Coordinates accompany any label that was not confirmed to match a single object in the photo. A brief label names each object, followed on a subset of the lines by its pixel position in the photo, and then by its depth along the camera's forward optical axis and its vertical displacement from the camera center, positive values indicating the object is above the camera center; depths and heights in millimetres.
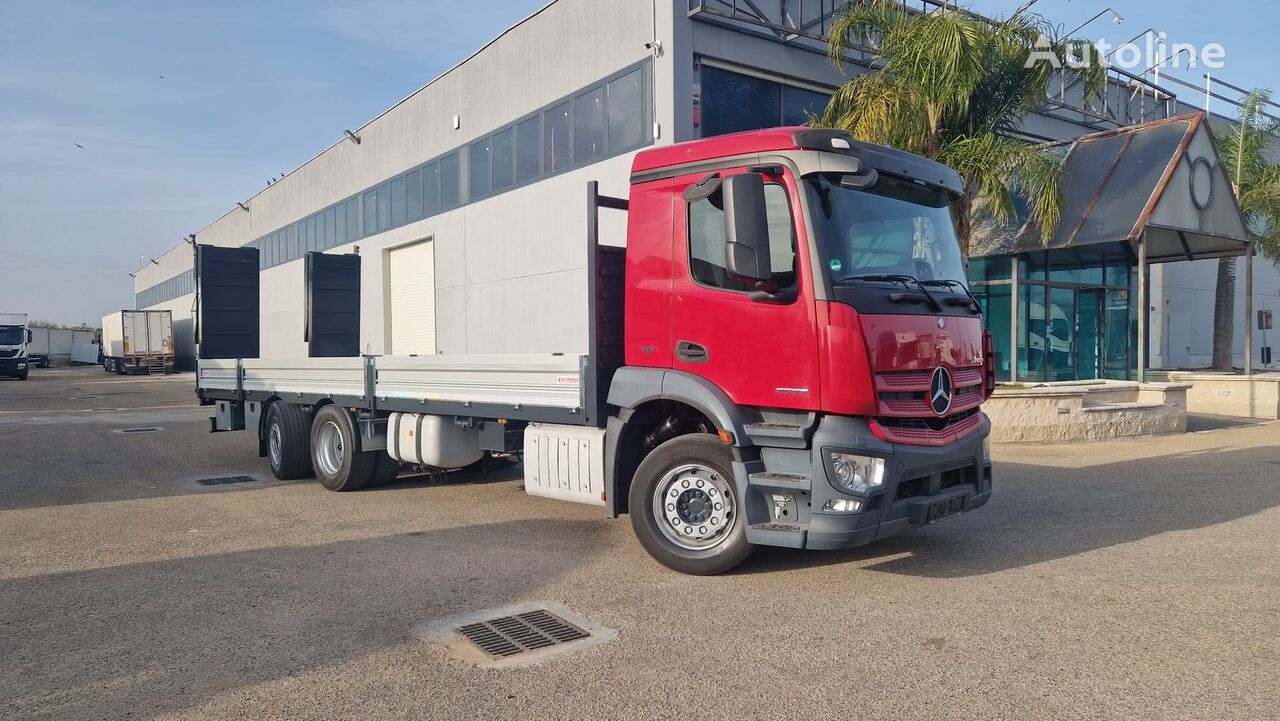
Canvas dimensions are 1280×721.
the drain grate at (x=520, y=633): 4371 -1569
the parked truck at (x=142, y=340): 46250 +112
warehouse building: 15820 +4507
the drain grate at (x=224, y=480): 9883 -1640
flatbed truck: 5012 -154
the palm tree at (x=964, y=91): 13141 +3991
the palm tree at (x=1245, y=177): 20359 +3882
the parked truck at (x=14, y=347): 38969 -211
